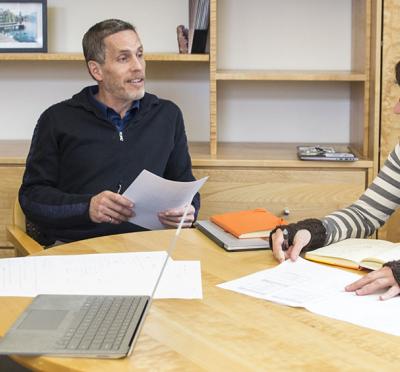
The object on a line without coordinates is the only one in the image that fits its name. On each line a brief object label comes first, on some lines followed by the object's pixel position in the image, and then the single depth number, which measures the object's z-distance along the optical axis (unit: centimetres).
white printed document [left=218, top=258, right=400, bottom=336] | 274
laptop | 239
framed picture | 521
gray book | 347
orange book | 358
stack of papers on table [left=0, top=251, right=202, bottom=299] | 304
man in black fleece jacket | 442
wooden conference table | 232
